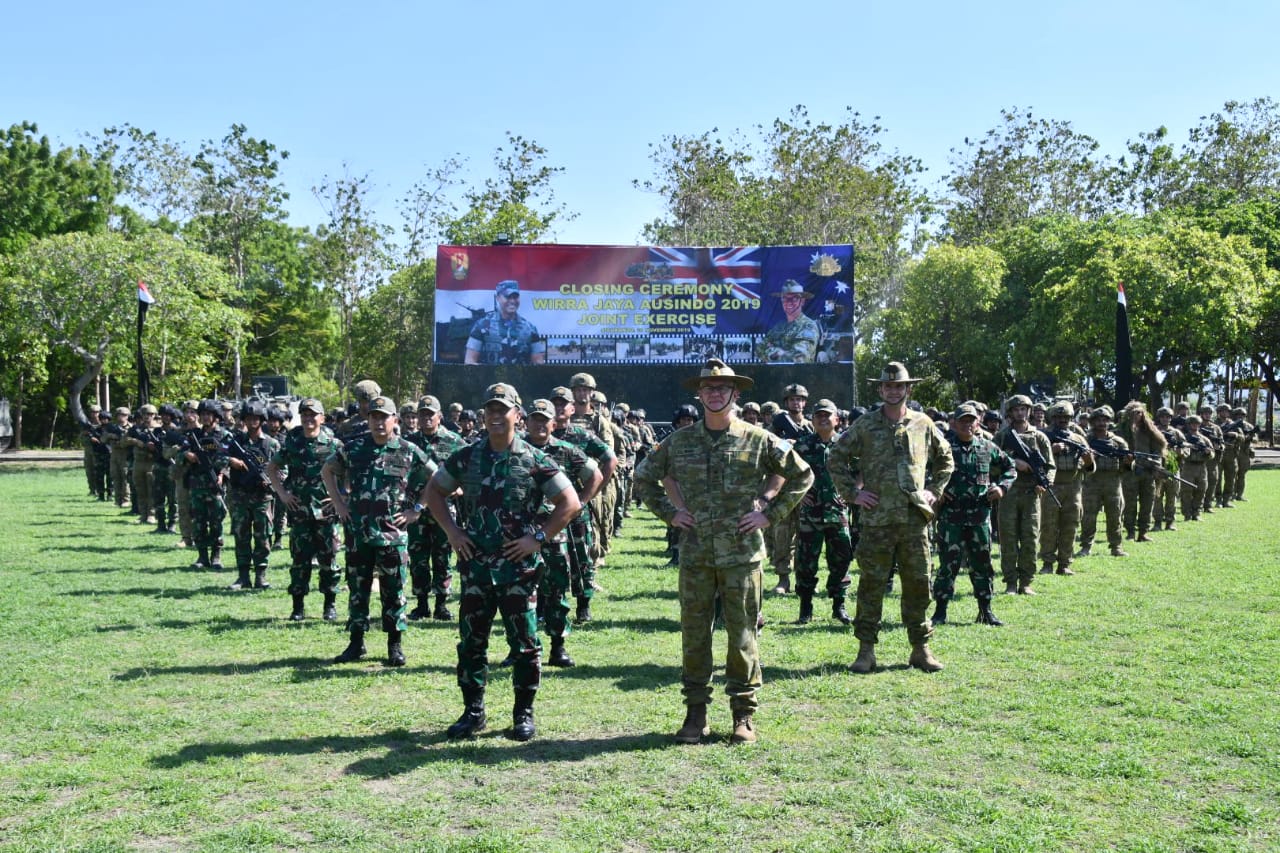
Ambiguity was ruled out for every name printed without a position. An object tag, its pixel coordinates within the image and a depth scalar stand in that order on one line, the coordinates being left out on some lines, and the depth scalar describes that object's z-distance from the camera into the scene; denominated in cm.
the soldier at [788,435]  1141
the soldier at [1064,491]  1395
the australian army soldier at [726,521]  687
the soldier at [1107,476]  1541
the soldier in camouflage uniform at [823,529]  1058
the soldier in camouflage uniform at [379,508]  894
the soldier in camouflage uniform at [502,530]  680
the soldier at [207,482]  1421
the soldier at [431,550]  1116
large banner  3167
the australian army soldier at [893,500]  859
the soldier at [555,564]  871
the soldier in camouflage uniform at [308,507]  1076
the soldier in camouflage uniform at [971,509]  1037
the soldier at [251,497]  1260
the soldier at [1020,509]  1215
